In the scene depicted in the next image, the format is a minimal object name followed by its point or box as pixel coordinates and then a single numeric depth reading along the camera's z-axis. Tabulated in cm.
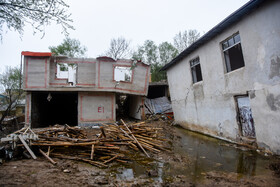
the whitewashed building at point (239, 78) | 548
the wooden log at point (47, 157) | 461
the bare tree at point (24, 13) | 381
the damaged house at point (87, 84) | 1234
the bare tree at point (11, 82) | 1616
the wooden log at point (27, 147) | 498
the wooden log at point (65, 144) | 530
